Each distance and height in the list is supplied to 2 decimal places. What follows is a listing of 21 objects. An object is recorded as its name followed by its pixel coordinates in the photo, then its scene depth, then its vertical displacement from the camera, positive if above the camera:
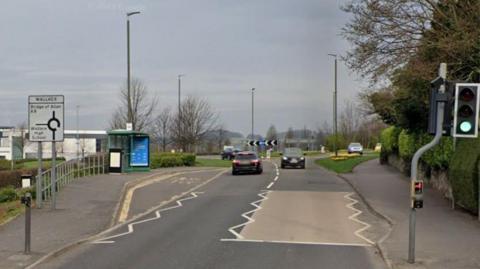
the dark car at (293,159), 44.47 -1.63
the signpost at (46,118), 17.75 +0.46
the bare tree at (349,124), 95.19 +1.97
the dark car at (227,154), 67.88 -2.02
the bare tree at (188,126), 67.12 +1.02
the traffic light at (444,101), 10.36 +0.60
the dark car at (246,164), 36.94 -1.67
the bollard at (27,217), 11.31 -1.52
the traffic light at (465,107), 10.15 +0.50
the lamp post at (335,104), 57.73 +2.98
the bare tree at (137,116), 51.59 +1.63
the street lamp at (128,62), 34.50 +4.11
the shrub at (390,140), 38.42 -0.18
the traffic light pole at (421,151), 10.40 -0.23
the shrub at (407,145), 28.42 -0.38
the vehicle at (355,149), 66.14 -1.31
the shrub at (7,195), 23.19 -2.32
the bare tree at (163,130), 70.38 +0.58
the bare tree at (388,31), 19.05 +3.29
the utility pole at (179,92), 64.80 +4.49
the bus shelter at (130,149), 32.51 -0.77
